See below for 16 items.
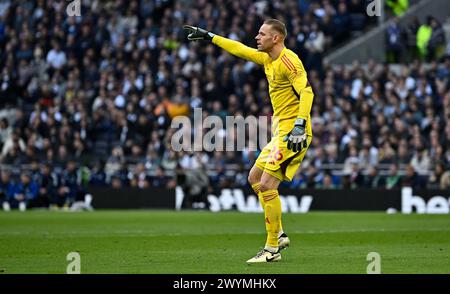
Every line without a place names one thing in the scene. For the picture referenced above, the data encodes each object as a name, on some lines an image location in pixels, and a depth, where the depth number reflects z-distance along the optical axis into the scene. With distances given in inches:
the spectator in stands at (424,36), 1247.5
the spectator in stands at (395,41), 1274.6
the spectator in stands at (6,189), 1183.6
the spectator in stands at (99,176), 1187.9
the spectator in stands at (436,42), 1237.7
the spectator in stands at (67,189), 1171.3
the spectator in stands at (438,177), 1051.0
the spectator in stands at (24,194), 1175.6
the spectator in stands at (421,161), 1085.8
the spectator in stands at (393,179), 1071.6
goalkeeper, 502.5
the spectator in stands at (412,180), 1050.7
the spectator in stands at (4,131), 1284.4
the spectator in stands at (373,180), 1090.1
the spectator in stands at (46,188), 1178.0
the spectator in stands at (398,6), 1333.7
